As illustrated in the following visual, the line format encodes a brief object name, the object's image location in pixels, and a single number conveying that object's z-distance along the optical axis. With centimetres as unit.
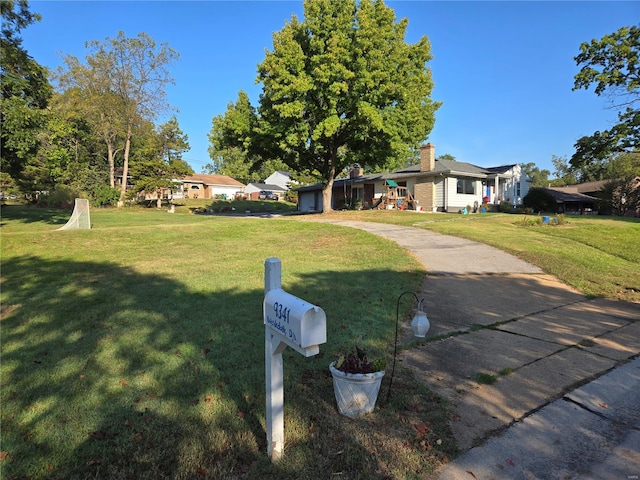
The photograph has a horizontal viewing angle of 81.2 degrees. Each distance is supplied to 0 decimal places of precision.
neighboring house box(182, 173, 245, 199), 5809
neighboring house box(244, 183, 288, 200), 6297
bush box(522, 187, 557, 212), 3000
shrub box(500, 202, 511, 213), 2798
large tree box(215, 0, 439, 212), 1864
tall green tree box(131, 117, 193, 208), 3259
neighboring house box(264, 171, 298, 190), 7124
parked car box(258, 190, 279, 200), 6184
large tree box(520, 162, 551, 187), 9261
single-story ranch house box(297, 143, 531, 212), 2692
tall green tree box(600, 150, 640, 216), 3052
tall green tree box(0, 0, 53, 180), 1352
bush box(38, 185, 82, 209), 3080
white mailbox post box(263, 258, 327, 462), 187
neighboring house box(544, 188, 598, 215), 4003
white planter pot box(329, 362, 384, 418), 266
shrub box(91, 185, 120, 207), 3418
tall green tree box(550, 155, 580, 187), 6575
